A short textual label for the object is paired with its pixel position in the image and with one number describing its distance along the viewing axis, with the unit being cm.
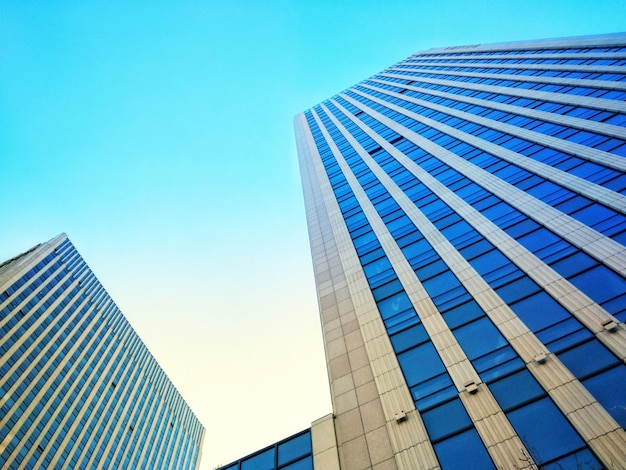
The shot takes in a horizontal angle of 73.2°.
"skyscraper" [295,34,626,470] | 1422
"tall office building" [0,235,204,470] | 6944
